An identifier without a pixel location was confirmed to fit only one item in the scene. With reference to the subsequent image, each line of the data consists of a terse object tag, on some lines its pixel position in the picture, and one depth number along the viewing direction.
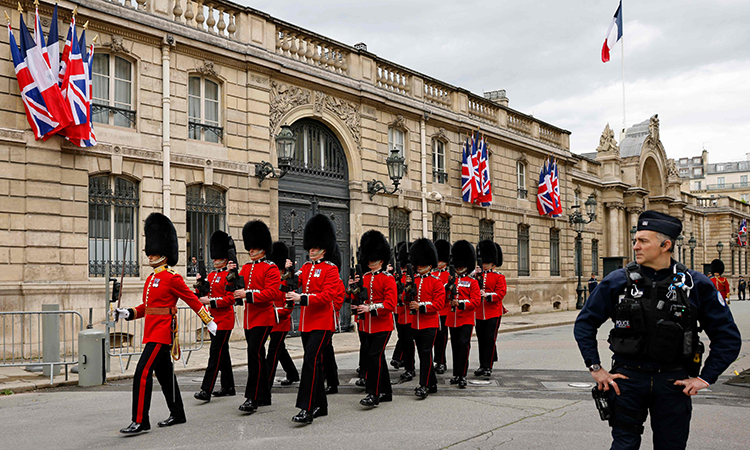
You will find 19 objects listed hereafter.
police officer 4.30
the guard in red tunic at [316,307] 7.43
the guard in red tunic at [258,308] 8.19
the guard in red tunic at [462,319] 9.87
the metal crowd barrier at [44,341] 10.70
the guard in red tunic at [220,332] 8.73
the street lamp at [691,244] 51.28
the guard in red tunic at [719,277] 21.83
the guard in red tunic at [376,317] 8.32
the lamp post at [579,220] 30.12
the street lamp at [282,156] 16.92
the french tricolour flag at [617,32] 30.98
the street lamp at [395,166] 19.39
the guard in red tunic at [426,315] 8.98
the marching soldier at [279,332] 8.88
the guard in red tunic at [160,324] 7.09
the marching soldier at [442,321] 11.05
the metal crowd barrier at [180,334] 13.17
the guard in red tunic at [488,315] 10.87
